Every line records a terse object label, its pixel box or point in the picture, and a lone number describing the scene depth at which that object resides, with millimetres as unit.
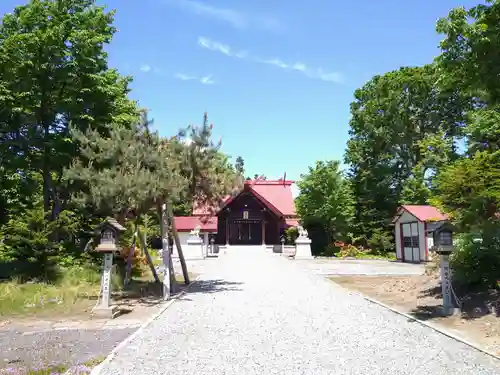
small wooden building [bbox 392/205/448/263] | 27625
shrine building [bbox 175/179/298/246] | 39625
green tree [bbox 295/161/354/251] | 34594
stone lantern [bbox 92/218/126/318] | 9711
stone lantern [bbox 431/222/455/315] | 8945
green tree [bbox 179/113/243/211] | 13000
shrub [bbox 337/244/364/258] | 33062
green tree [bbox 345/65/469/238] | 39000
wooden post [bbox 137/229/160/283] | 13814
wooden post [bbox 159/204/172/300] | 12094
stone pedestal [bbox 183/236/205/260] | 30812
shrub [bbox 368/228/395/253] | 34625
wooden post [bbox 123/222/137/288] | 13920
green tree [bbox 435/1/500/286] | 8180
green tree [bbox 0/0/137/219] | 15492
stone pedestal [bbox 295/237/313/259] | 30203
